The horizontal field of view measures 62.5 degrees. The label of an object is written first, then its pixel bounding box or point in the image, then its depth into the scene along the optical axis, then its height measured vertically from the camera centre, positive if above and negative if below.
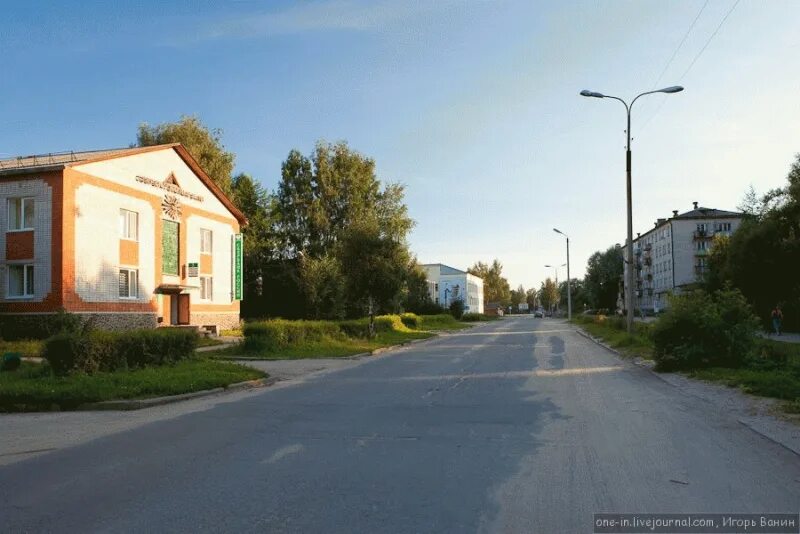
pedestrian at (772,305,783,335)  35.09 -1.53
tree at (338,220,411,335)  32.53 +1.42
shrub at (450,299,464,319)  80.19 -2.13
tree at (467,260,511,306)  157.38 +2.43
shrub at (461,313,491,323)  84.25 -3.41
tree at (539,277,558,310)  156.38 -0.87
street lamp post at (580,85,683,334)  26.09 +1.55
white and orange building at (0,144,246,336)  27.28 +2.61
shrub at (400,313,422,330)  48.60 -2.10
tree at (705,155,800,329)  40.50 +1.84
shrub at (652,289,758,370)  16.14 -1.09
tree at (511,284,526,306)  192.20 -2.15
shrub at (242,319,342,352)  23.39 -1.50
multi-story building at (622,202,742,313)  102.00 +7.75
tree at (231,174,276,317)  52.91 +4.81
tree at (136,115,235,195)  49.59 +11.64
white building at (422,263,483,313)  119.71 +1.58
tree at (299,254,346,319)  48.69 +0.35
